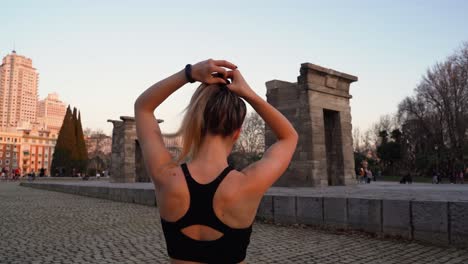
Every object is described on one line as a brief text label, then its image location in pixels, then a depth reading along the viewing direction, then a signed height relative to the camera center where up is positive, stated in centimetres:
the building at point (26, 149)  12081 +658
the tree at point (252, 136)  5991 +487
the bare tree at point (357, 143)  7162 +427
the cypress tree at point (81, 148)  6144 +330
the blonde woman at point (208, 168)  150 -1
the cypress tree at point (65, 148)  5997 +319
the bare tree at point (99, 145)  7958 +527
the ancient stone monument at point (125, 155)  2666 +87
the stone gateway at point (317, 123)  1549 +192
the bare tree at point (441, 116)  3803 +549
